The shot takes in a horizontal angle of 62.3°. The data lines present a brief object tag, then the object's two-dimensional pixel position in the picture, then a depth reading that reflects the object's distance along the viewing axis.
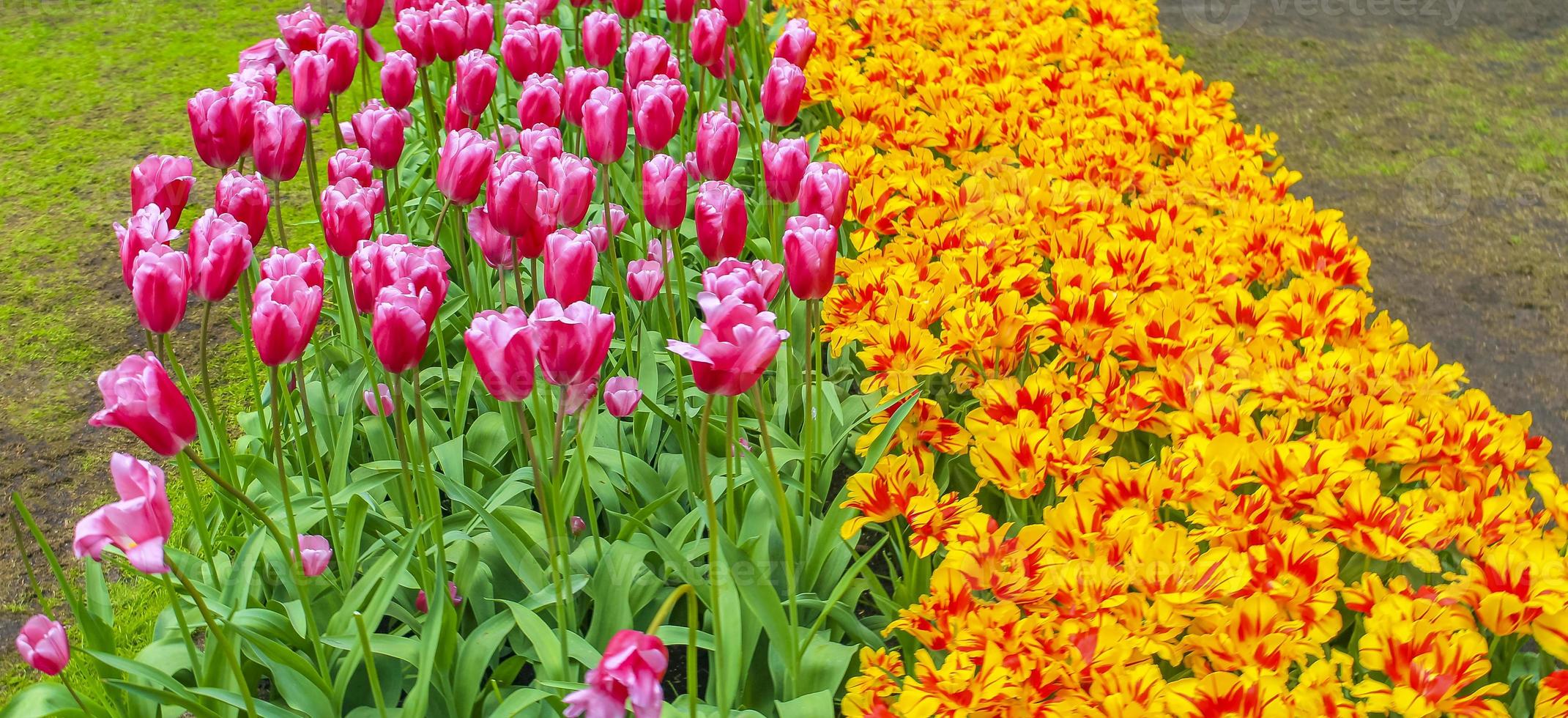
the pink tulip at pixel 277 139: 1.91
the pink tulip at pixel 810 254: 1.71
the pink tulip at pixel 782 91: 2.38
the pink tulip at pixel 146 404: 1.29
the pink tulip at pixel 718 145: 2.01
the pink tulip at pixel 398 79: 2.28
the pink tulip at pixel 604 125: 2.02
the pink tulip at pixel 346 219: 1.80
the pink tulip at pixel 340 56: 2.19
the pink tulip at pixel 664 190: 1.90
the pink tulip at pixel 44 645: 1.53
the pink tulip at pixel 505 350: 1.33
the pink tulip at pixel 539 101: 2.19
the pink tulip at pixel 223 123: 1.85
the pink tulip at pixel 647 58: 2.41
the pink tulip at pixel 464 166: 1.85
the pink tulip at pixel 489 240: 1.90
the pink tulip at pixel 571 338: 1.33
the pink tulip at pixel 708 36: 2.55
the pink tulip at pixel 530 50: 2.36
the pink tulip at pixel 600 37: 2.56
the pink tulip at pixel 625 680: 1.13
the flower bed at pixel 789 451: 1.48
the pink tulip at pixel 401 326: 1.46
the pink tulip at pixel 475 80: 2.20
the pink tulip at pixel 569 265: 1.57
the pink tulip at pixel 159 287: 1.44
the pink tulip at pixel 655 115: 2.04
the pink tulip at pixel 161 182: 1.80
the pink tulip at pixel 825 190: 1.89
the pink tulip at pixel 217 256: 1.55
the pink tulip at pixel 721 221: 1.84
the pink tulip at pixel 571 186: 1.84
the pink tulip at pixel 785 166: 1.97
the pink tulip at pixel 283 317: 1.44
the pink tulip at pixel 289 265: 1.54
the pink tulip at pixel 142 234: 1.52
